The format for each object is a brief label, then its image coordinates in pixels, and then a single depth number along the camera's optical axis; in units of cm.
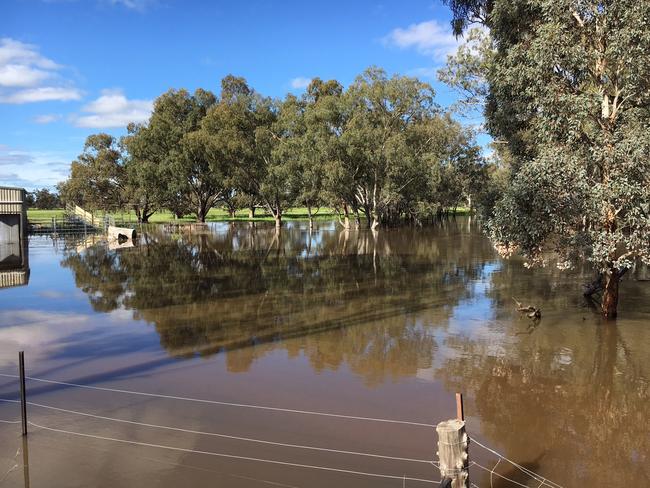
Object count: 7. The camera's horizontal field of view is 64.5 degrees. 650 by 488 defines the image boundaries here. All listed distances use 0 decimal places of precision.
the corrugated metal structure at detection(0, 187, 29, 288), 3241
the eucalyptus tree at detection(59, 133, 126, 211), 7569
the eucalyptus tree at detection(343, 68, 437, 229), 5172
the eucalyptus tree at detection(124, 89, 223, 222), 6450
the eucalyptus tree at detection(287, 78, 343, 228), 5241
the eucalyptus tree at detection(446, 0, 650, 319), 1166
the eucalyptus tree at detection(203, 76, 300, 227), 5878
